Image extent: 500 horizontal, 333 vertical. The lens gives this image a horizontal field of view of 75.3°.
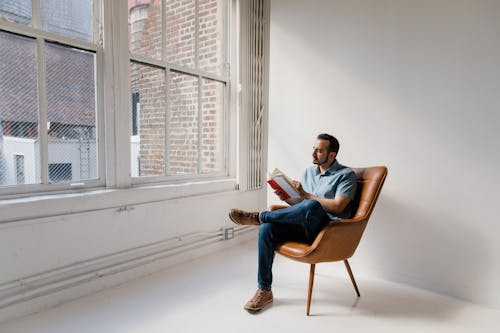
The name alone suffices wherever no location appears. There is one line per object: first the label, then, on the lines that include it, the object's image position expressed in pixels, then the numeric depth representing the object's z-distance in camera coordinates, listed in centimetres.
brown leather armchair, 203
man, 215
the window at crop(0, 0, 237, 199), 205
